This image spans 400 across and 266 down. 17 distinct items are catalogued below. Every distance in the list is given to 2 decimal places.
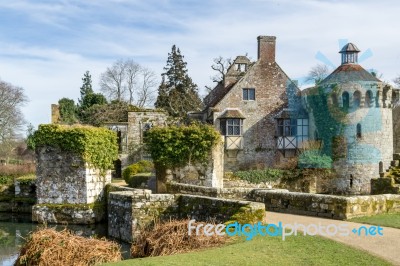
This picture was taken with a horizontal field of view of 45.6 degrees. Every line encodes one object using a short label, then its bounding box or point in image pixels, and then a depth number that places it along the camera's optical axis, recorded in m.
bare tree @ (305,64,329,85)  34.12
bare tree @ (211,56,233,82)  47.72
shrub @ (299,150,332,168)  30.91
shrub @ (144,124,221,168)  22.33
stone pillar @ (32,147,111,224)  20.18
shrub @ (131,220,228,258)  10.66
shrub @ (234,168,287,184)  30.67
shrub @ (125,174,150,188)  26.31
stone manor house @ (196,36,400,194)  31.23
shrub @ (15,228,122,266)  10.87
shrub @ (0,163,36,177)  28.72
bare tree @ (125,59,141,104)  54.43
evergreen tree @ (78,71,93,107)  58.81
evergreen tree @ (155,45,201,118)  46.28
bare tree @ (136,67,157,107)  54.03
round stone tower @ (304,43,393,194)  31.12
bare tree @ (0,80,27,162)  46.08
